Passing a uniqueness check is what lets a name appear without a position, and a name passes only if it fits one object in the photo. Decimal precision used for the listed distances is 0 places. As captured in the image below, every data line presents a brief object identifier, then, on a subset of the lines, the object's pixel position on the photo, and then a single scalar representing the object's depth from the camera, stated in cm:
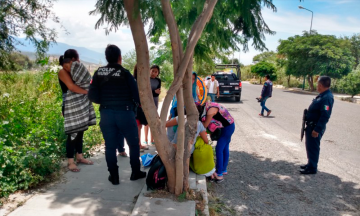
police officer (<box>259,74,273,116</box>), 1163
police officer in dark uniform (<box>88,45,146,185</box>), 365
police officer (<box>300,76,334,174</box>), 493
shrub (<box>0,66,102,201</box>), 348
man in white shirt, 1297
